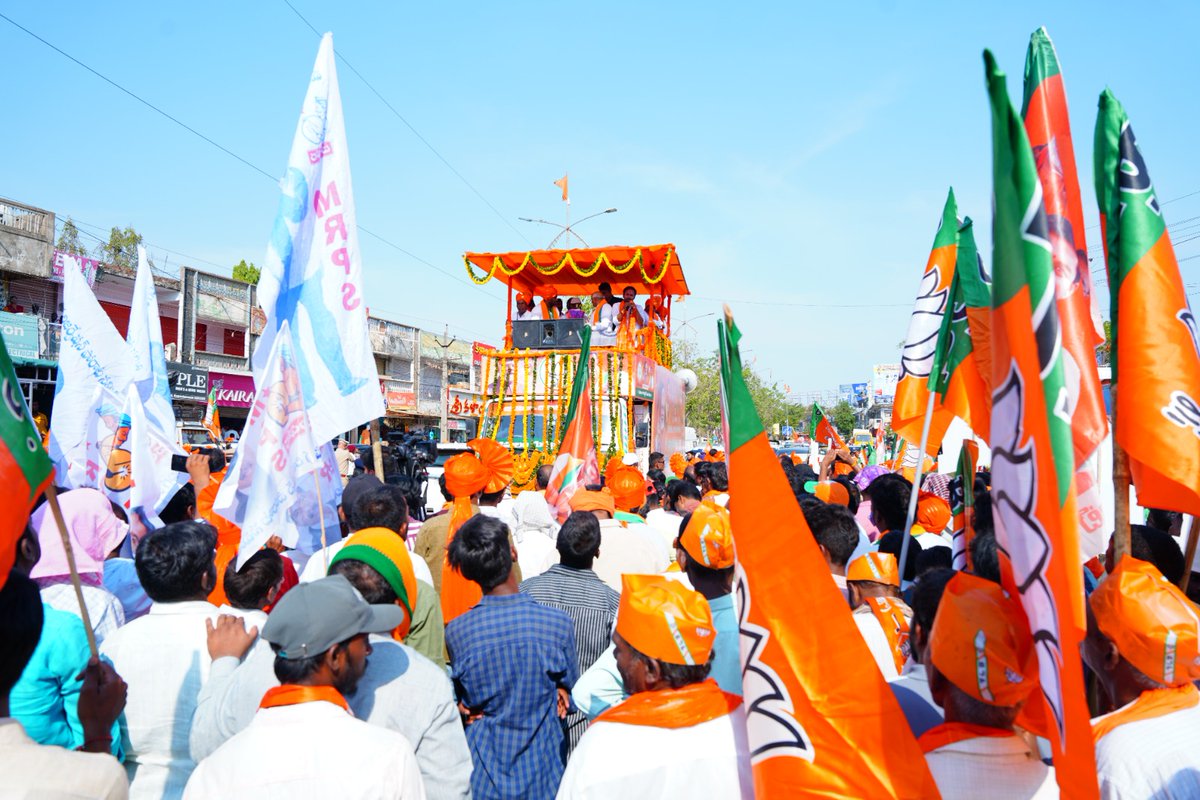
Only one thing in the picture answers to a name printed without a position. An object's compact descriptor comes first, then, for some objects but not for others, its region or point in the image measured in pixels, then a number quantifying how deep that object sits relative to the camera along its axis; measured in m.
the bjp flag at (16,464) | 1.94
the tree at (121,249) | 28.12
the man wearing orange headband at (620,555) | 4.96
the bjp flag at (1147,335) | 2.54
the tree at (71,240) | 25.45
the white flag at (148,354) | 5.93
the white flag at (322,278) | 4.13
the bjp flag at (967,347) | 3.04
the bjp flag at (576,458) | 6.19
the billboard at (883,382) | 65.55
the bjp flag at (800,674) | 1.82
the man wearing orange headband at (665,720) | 2.03
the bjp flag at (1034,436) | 1.56
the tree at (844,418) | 61.44
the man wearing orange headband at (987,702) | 1.86
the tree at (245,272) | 38.41
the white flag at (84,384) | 5.71
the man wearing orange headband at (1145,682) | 1.93
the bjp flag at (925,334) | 4.13
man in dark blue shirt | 3.01
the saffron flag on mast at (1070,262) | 2.60
